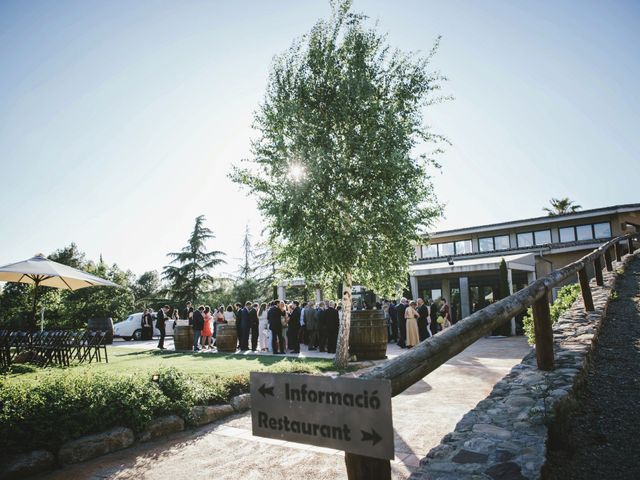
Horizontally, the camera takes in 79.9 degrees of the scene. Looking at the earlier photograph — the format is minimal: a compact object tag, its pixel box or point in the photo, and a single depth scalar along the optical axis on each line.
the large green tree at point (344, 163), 9.30
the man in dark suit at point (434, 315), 15.88
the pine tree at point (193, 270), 39.41
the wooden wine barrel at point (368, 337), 10.84
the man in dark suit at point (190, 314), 17.65
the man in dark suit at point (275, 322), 13.70
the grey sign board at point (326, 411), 1.34
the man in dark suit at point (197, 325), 15.48
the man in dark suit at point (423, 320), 14.30
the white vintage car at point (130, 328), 23.61
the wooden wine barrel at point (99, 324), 18.73
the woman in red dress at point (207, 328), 16.20
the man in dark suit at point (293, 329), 14.88
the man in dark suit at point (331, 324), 13.54
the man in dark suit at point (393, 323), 16.67
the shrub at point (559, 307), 7.87
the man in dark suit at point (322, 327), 13.90
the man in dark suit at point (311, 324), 15.55
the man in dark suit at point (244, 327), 15.66
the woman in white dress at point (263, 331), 15.34
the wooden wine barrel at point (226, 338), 14.87
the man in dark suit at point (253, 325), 15.52
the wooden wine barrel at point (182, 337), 15.95
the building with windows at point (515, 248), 20.47
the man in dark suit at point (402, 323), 15.09
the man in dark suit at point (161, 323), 16.44
